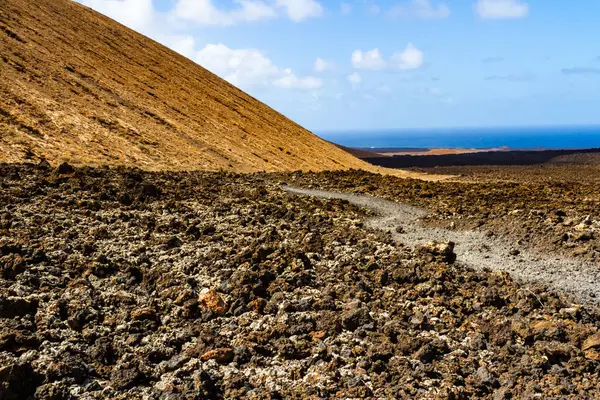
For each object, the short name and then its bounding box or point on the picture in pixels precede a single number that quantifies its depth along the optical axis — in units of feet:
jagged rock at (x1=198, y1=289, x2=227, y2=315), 25.91
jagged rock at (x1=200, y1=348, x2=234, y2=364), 21.52
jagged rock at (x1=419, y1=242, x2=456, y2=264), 33.63
